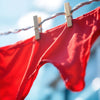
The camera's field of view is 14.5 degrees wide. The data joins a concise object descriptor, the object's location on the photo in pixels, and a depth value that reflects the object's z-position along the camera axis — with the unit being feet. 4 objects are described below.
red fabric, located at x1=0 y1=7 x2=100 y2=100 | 3.45
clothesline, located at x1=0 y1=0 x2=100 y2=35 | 3.67
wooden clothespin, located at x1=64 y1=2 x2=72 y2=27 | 3.75
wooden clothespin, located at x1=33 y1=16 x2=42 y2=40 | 3.94
